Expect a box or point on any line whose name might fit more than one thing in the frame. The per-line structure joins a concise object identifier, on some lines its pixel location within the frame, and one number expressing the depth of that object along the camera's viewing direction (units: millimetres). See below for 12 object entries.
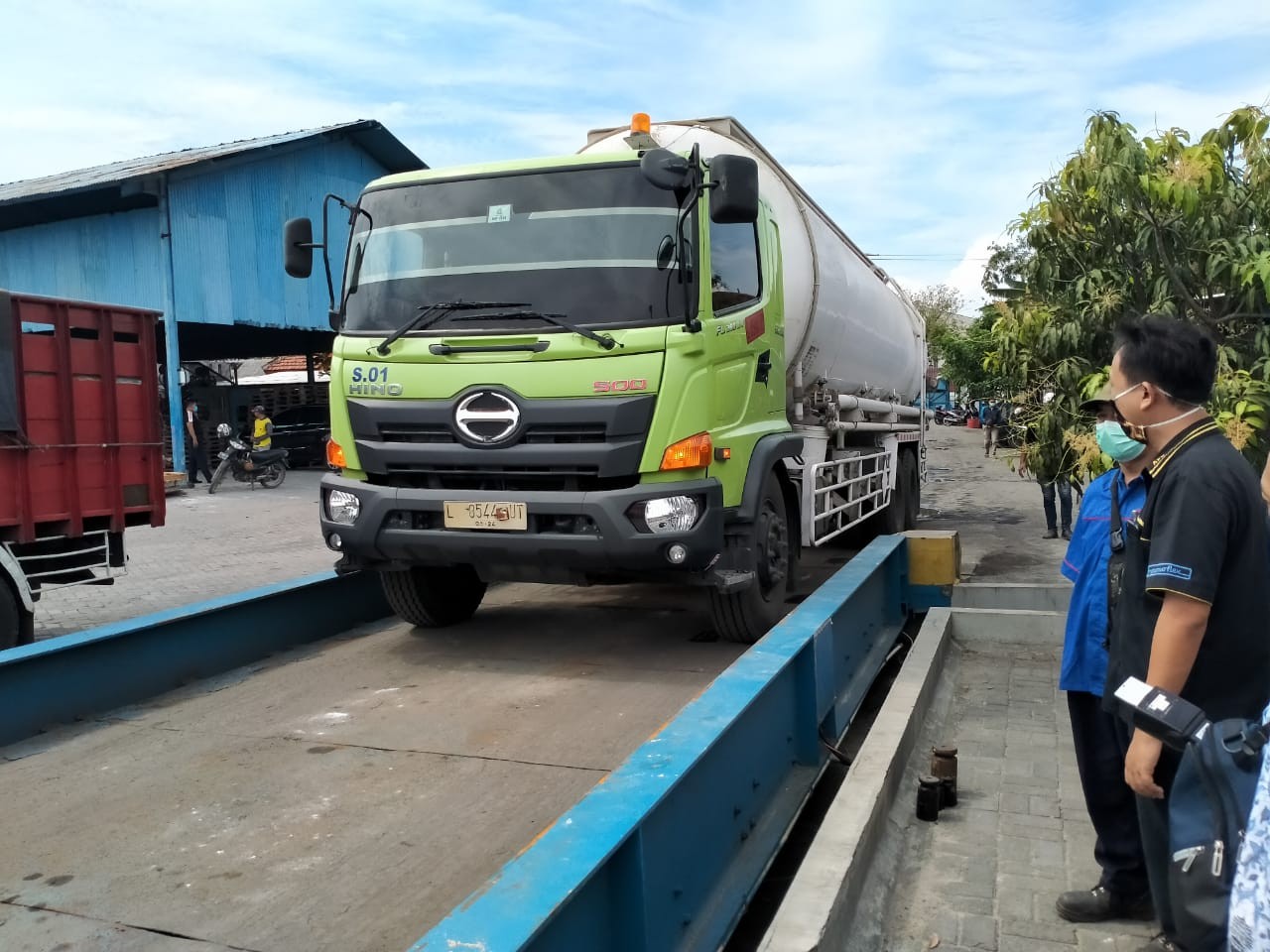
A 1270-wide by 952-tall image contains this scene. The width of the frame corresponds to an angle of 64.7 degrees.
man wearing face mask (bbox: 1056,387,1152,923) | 3100
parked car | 23234
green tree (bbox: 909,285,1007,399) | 28734
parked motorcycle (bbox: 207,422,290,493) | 18750
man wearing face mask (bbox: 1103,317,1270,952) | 2330
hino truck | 4742
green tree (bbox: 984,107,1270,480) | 6055
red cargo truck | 5961
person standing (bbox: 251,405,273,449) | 19438
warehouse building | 17062
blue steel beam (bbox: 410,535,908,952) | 1946
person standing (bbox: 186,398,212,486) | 18703
